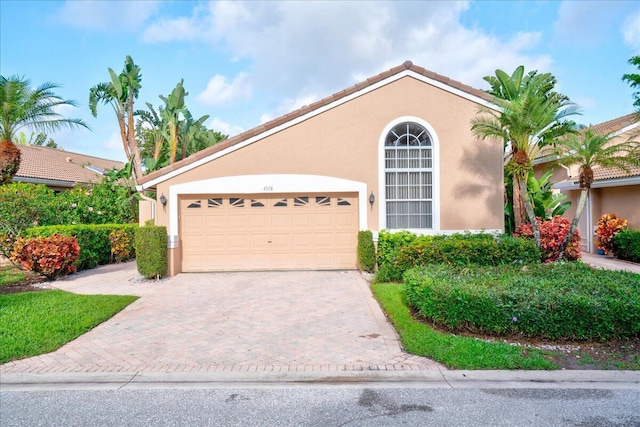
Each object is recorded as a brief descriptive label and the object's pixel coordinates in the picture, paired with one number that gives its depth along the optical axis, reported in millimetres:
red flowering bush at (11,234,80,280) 11000
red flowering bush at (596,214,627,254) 14703
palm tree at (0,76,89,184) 12688
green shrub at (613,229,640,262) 13484
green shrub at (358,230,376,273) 11516
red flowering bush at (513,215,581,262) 11703
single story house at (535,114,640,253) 14695
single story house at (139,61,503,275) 11891
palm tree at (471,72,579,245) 10086
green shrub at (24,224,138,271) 12500
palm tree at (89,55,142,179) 19766
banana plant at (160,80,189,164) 18516
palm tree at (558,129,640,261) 10248
